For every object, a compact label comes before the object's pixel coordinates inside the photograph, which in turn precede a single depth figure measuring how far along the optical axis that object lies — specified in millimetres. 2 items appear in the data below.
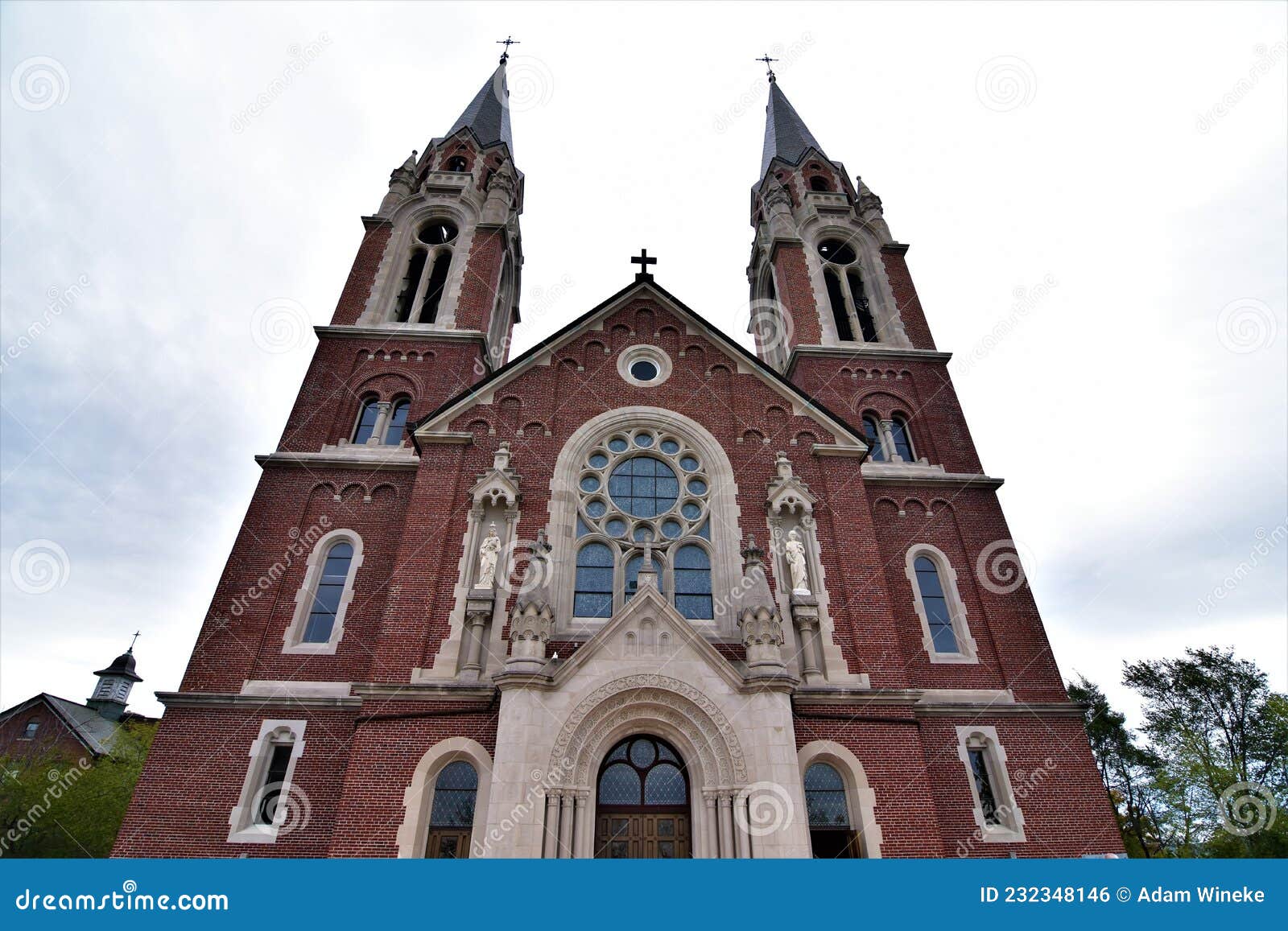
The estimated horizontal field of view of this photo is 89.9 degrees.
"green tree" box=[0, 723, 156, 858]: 25922
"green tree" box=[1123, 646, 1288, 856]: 24719
